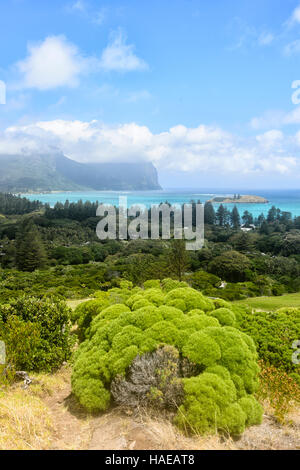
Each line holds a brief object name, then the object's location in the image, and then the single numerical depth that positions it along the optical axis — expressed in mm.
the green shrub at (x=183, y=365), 4812
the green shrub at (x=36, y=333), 7105
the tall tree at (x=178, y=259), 31672
